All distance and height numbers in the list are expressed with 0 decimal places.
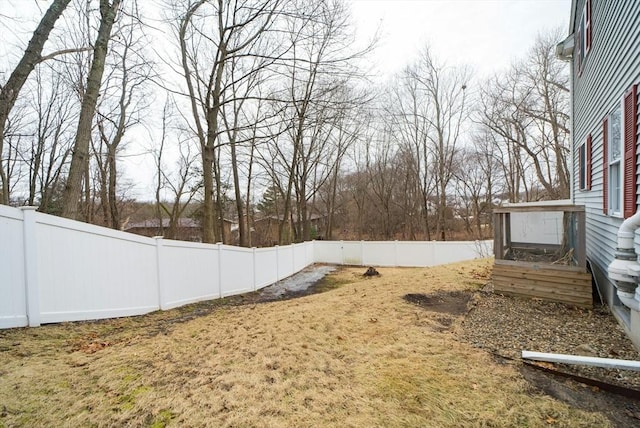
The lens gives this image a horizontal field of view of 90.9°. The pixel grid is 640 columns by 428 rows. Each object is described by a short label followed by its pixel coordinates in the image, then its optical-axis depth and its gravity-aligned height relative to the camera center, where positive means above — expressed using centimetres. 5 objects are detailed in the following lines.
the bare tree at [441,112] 1986 +591
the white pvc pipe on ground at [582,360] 238 -127
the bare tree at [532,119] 1585 +462
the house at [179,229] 2467 -138
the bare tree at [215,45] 813 +468
